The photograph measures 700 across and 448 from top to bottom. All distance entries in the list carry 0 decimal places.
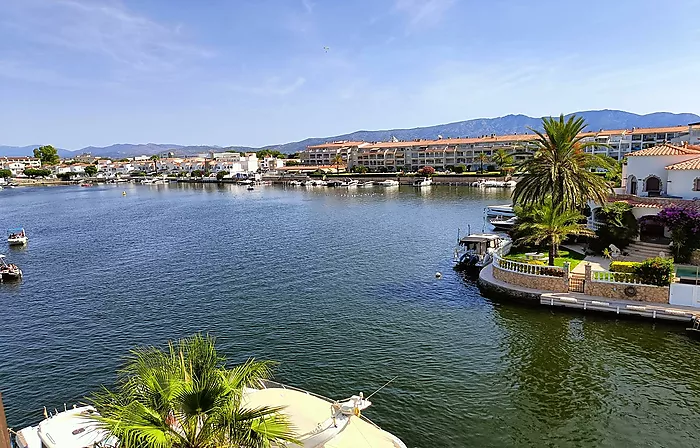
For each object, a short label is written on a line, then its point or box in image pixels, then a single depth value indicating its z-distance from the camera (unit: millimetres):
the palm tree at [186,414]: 7633
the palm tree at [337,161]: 179825
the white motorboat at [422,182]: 131600
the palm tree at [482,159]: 148500
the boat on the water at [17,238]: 54125
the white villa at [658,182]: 32312
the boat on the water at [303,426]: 11469
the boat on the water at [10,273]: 38812
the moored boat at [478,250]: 36625
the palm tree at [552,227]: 30370
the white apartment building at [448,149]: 131750
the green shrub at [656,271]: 25047
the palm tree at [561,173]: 31719
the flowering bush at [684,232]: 28552
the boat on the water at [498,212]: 62028
